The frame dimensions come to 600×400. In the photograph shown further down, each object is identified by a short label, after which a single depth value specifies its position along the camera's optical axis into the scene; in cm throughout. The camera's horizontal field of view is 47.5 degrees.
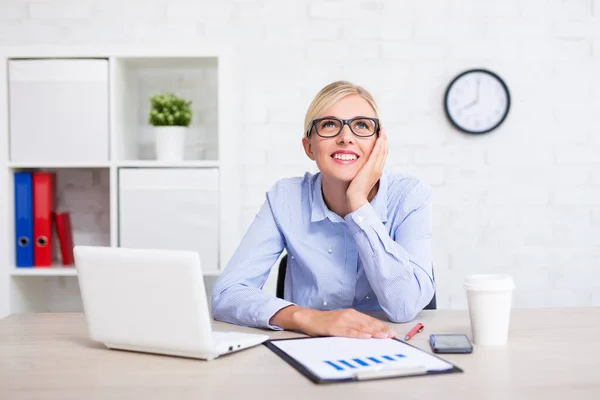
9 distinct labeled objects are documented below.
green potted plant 270
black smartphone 118
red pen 131
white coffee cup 124
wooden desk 95
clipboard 101
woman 158
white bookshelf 262
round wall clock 294
